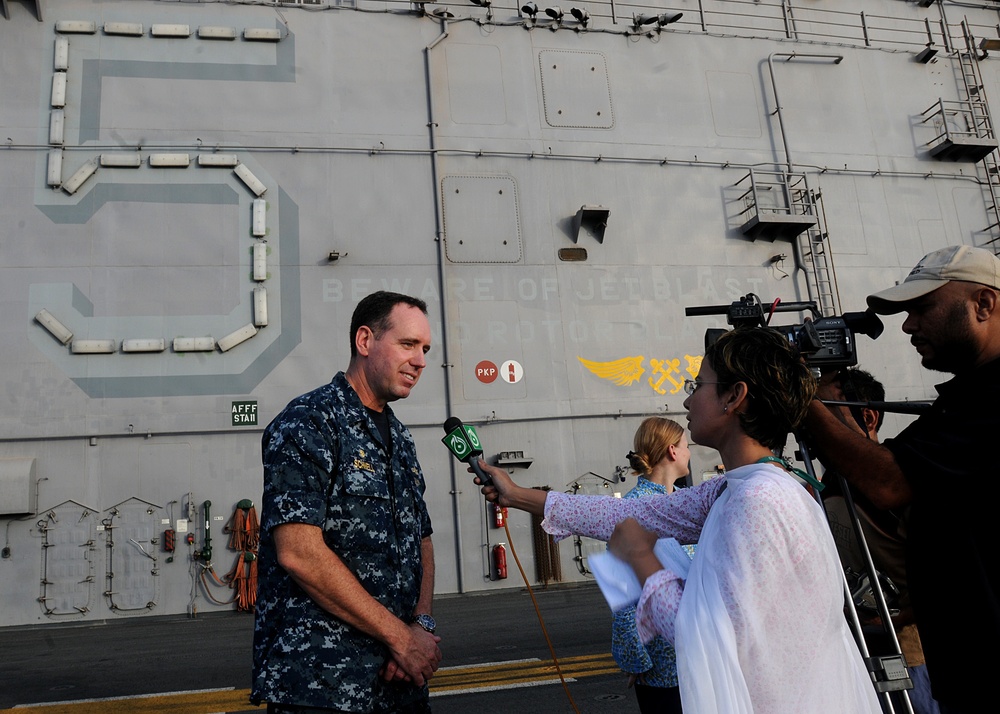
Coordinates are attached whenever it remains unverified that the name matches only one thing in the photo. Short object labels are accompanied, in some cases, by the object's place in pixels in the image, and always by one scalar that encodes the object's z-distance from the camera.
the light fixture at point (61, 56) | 12.71
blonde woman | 3.05
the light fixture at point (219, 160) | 12.79
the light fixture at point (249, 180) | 12.89
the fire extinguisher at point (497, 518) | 12.33
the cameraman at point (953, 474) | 2.00
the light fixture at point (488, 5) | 14.02
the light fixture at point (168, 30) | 13.15
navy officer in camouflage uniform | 2.17
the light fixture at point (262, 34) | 13.45
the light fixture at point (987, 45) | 16.84
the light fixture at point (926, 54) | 16.23
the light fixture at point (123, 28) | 13.00
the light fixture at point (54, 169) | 12.30
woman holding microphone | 1.61
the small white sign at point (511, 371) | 13.07
